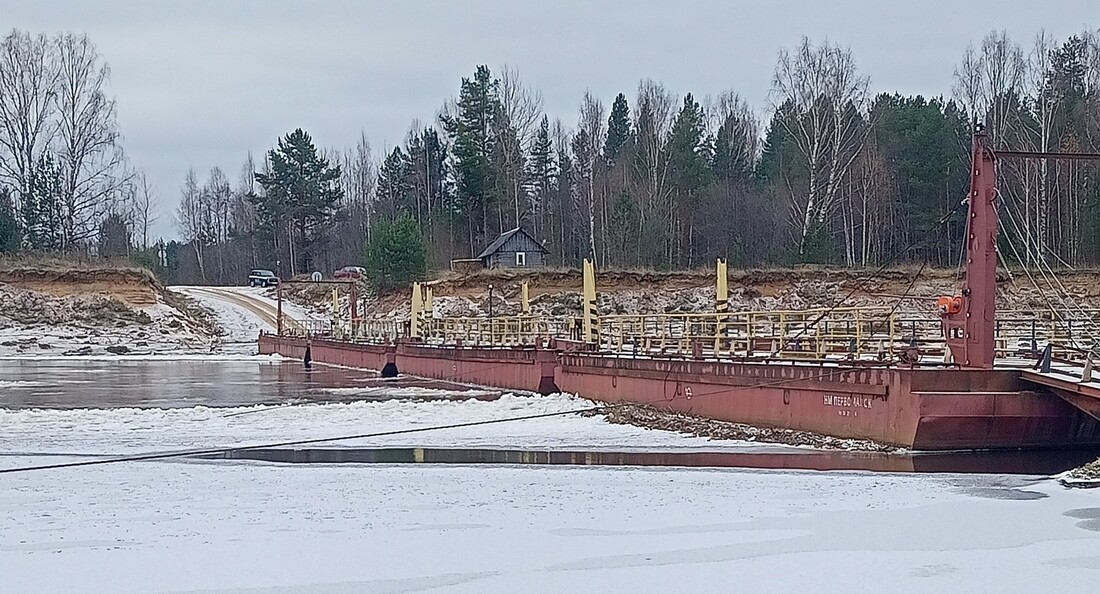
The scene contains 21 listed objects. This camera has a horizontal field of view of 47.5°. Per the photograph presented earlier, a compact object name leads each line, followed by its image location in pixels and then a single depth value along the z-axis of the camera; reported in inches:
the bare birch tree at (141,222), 4805.6
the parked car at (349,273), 3856.8
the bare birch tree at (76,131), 3321.9
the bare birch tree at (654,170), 3016.7
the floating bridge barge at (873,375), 807.1
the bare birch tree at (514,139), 3604.8
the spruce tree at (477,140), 3619.6
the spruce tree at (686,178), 3363.7
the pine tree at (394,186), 4269.2
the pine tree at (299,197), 4173.2
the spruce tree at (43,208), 3339.1
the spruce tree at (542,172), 3998.5
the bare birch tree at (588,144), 3659.0
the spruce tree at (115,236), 4045.3
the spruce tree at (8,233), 3230.8
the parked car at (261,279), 4247.0
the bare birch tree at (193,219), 5659.5
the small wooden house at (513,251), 3289.9
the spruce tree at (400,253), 3014.3
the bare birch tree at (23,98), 3282.5
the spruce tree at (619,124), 4431.8
